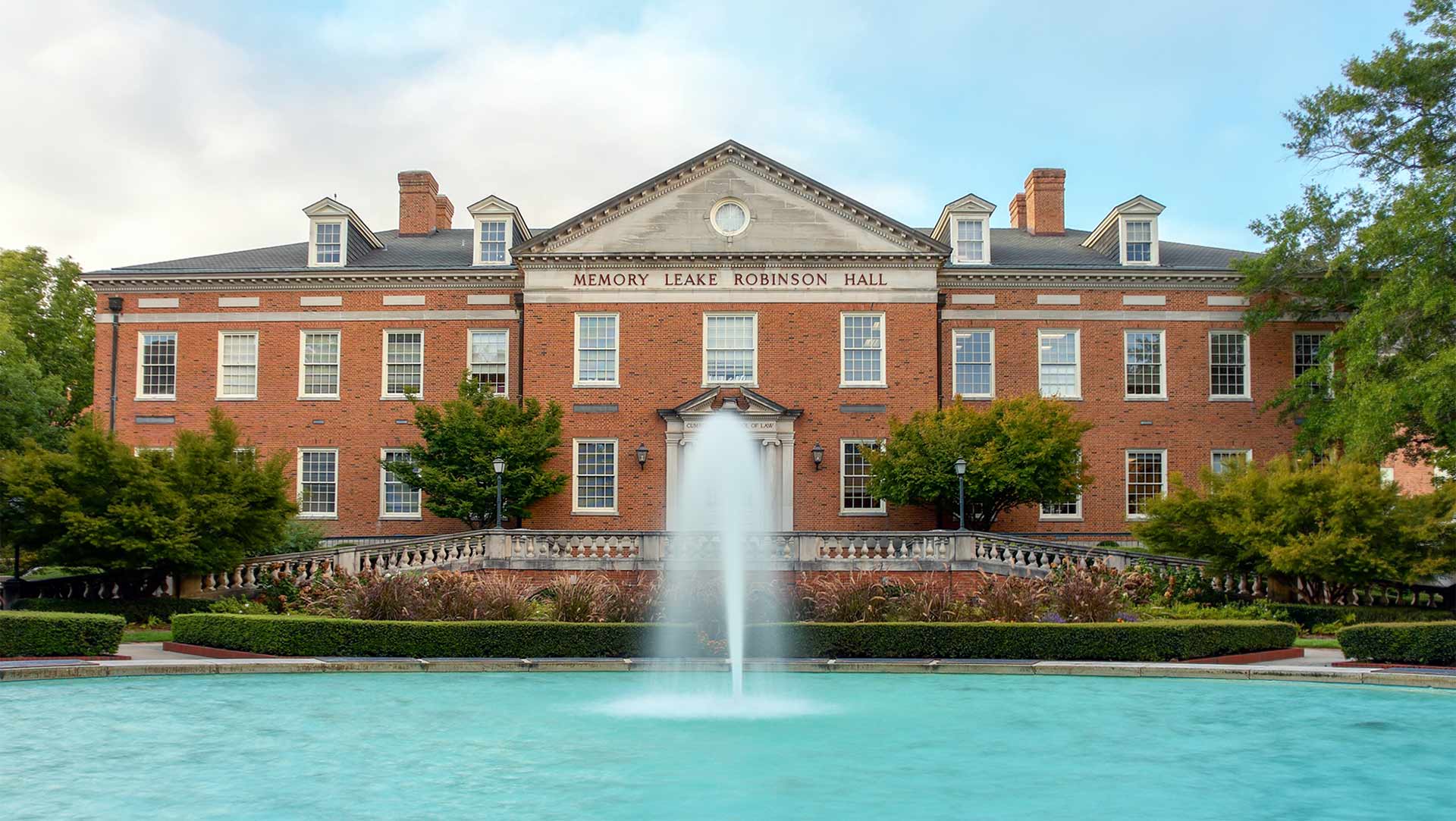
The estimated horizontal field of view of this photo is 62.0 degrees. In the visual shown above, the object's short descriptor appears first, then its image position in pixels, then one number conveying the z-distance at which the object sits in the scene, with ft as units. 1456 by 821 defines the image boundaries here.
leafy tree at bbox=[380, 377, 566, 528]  104.22
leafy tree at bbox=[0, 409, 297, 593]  76.89
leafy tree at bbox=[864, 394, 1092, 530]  98.17
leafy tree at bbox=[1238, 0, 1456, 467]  91.61
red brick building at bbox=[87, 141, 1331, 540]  113.19
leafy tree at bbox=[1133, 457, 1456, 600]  76.07
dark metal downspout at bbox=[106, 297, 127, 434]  117.80
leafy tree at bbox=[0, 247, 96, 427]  153.17
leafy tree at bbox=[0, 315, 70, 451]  130.00
